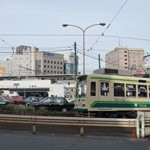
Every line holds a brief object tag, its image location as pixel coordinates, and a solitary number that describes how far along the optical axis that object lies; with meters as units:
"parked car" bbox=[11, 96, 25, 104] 54.91
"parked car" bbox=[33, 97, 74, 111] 37.09
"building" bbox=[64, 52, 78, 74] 106.99
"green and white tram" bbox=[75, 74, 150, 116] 26.52
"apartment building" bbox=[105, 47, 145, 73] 76.00
